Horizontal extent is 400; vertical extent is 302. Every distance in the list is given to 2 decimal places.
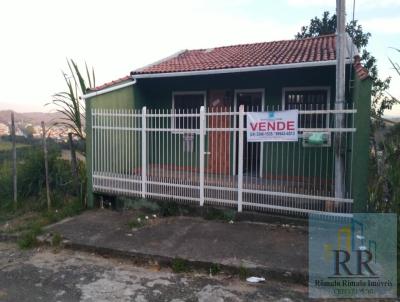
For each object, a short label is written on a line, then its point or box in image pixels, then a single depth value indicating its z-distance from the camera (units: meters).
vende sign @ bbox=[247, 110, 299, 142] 5.50
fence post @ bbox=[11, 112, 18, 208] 7.14
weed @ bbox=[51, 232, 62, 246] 5.27
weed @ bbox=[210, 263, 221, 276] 4.24
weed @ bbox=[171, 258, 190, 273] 4.34
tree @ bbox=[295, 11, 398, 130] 14.20
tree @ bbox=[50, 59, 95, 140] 7.35
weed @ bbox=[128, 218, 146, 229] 5.81
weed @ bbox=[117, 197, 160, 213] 6.52
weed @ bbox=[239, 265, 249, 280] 4.11
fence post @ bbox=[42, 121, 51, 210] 6.94
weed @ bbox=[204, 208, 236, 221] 5.94
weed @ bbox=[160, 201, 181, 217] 6.31
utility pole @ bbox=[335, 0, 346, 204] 5.36
